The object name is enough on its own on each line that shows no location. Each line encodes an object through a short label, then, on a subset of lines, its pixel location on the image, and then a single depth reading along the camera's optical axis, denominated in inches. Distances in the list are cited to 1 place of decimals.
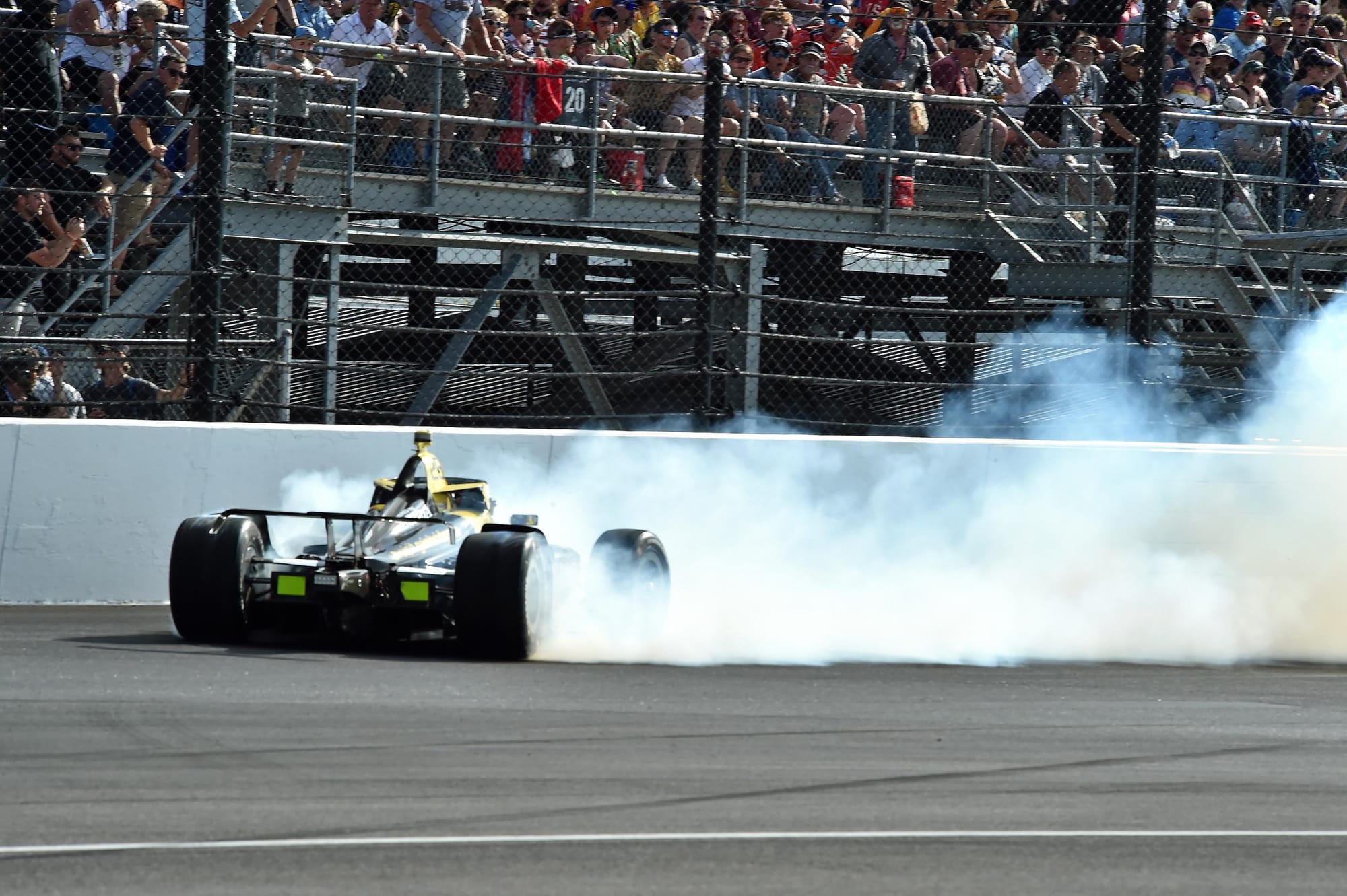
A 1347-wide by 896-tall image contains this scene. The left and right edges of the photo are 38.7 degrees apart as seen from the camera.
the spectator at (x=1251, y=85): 620.4
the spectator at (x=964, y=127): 560.4
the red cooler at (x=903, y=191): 560.4
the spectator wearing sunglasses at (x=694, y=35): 587.5
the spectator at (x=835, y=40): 594.2
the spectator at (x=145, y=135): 457.4
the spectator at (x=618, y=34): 577.0
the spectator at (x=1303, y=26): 628.1
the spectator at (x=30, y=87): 428.8
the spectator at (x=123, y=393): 423.8
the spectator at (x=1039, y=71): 595.8
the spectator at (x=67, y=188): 437.4
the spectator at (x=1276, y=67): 633.0
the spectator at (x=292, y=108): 476.7
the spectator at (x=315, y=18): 541.3
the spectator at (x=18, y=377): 413.7
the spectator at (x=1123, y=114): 487.2
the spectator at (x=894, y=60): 572.4
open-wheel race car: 328.8
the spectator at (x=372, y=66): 499.2
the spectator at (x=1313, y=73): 623.5
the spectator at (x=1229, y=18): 673.6
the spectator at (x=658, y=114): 533.6
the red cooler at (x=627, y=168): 537.3
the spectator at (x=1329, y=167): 584.4
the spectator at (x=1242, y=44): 633.6
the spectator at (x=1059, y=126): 549.6
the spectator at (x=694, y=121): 534.3
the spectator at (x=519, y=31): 565.6
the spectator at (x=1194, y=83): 608.1
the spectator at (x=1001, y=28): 612.7
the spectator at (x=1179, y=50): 622.5
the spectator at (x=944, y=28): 597.6
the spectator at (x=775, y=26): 600.1
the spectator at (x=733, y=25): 602.9
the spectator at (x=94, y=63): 471.8
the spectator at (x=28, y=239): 432.5
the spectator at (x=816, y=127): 543.5
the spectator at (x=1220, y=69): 617.3
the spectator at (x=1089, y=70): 570.3
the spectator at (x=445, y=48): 507.2
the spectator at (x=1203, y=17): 642.8
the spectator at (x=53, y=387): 415.5
